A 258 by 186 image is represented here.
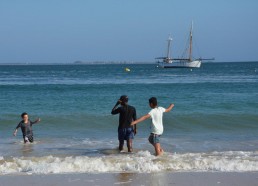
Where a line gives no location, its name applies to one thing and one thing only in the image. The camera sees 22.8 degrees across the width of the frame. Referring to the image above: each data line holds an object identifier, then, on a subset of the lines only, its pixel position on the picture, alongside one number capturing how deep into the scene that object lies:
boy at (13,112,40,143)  16.70
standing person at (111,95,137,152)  13.96
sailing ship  136.35
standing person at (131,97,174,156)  12.62
